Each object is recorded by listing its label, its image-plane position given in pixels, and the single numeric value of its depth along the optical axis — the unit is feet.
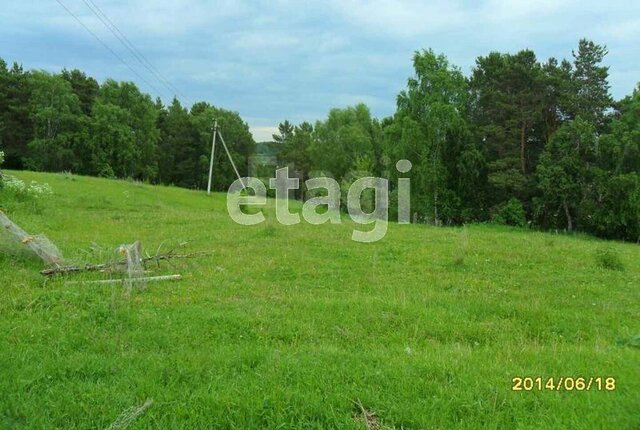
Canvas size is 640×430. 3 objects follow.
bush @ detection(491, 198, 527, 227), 131.54
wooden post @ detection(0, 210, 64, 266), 30.17
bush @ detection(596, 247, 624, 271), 37.60
